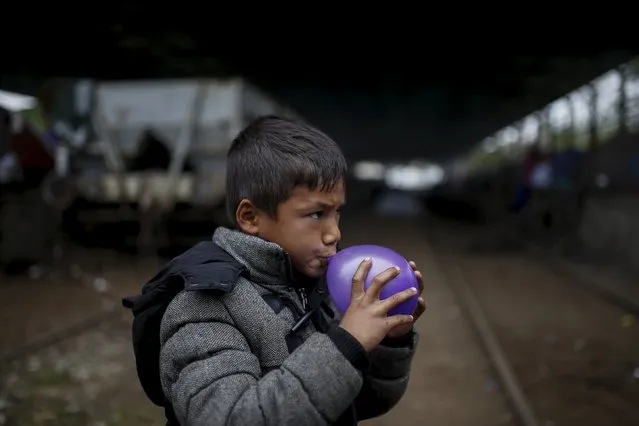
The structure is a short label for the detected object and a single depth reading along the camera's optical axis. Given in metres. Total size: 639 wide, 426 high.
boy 1.28
